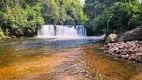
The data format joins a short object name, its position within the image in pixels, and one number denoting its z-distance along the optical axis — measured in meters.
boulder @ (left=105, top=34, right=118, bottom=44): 8.87
